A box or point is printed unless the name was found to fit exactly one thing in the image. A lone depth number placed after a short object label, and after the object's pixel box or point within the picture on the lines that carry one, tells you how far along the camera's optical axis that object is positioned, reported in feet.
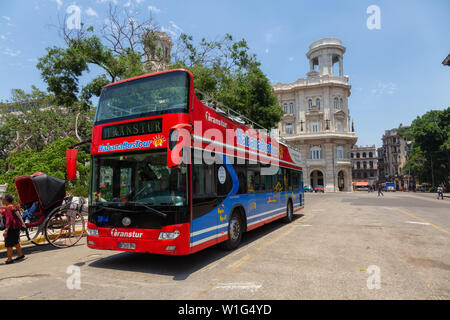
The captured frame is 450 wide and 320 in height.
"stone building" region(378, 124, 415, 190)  308.60
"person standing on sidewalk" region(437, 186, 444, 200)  101.11
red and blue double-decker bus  17.90
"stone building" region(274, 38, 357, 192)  195.93
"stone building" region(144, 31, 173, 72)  62.90
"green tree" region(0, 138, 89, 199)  41.52
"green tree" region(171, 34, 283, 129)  62.09
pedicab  24.99
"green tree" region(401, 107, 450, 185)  157.99
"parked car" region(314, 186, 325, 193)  188.35
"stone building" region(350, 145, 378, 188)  335.47
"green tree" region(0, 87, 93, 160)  105.29
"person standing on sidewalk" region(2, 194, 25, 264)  21.36
